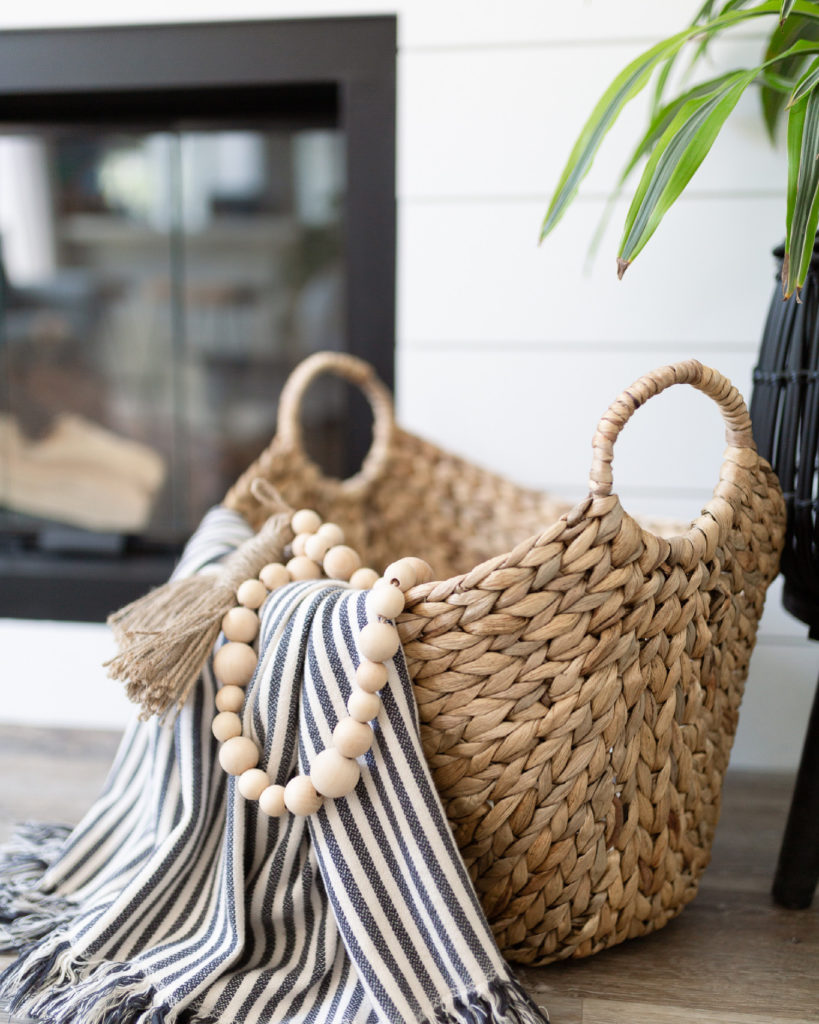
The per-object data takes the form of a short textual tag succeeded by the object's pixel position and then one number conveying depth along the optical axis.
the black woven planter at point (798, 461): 0.72
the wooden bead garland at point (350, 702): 0.58
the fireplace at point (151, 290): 1.16
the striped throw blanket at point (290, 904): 0.58
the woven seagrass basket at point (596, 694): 0.57
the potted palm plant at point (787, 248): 0.64
